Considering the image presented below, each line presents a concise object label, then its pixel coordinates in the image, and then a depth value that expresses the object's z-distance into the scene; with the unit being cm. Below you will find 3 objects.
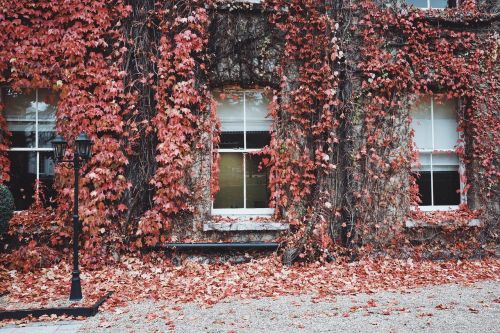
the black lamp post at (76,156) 580
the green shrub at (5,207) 652
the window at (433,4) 899
